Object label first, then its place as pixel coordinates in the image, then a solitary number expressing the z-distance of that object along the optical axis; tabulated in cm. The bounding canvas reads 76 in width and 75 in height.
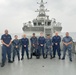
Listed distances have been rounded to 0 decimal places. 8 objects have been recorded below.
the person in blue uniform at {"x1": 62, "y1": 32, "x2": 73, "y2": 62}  387
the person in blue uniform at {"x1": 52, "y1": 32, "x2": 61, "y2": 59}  409
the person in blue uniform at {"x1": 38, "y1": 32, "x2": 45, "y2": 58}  415
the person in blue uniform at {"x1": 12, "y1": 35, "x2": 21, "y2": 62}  384
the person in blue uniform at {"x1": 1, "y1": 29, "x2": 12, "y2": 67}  340
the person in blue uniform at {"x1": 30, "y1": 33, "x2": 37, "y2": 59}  417
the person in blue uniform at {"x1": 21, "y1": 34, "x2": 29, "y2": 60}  405
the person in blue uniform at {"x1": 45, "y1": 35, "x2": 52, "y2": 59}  416
